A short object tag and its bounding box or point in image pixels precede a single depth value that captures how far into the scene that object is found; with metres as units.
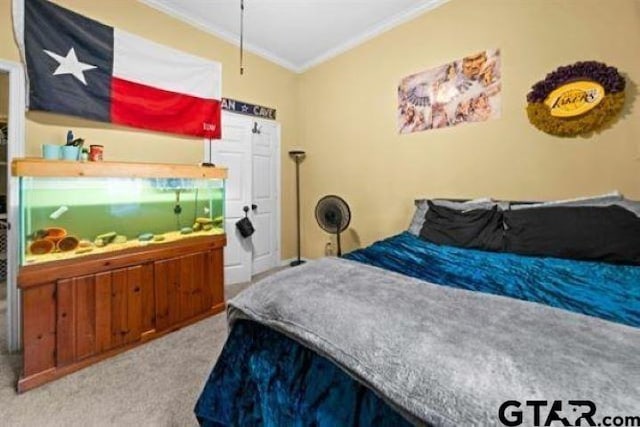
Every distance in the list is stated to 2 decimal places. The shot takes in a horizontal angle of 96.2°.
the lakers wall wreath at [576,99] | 1.95
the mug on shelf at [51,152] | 1.92
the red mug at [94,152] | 2.14
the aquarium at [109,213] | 1.73
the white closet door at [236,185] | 3.34
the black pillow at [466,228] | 2.07
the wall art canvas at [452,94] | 2.50
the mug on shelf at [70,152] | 1.95
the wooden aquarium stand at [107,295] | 1.66
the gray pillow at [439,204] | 2.37
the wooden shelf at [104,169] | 1.65
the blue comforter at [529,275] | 1.10
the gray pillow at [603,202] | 1.75
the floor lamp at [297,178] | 4.17
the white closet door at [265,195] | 3.76
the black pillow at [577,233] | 1.63
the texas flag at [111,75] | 2.10
